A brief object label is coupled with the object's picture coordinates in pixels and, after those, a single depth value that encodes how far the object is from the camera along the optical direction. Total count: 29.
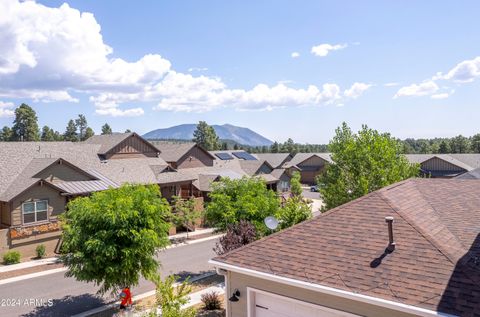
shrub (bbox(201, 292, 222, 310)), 15.40
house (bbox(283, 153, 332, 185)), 80.81
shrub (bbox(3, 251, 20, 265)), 22.97
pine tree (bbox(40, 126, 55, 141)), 97.81
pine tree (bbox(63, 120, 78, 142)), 114.88
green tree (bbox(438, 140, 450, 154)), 100.75
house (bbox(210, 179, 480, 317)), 7.68
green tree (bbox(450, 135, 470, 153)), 100.50
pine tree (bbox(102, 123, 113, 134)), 118.94
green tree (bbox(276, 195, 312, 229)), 20.20
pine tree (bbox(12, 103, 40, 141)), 79.50
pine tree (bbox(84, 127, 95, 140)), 114.01
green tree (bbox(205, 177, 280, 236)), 20.39
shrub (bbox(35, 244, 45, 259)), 24.56
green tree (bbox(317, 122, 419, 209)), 21.77
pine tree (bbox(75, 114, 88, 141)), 123.08
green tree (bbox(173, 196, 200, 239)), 32.22
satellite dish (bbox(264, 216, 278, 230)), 14.38
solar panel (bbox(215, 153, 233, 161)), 69.43
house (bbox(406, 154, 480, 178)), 63.59
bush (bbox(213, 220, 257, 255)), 18.05
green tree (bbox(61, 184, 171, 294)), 14.37
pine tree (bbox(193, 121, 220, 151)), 108.75
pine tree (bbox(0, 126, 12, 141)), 84.25
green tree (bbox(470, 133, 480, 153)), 100.88
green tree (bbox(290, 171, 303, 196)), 56.37
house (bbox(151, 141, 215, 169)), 46.41
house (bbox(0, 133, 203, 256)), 24.47
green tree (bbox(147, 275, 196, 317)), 9.11
